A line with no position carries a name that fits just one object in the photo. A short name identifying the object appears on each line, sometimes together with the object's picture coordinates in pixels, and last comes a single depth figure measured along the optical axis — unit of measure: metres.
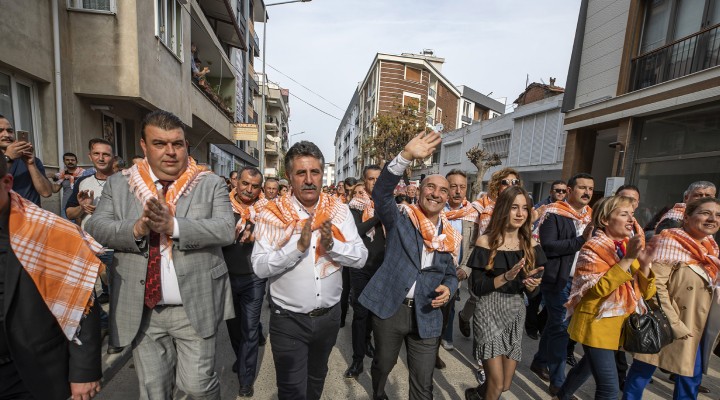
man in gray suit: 1.83
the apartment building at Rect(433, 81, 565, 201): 13.58
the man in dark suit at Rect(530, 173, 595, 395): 3.16
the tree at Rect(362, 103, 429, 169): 21.23
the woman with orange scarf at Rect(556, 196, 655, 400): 2.36
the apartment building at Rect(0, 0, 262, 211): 4.93
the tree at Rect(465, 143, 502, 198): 14.67
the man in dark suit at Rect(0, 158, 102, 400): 1.34
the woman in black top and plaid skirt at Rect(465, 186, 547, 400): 2.58
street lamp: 17.14
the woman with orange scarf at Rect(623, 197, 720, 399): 2.56
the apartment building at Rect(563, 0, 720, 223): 7.33
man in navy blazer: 2.38
